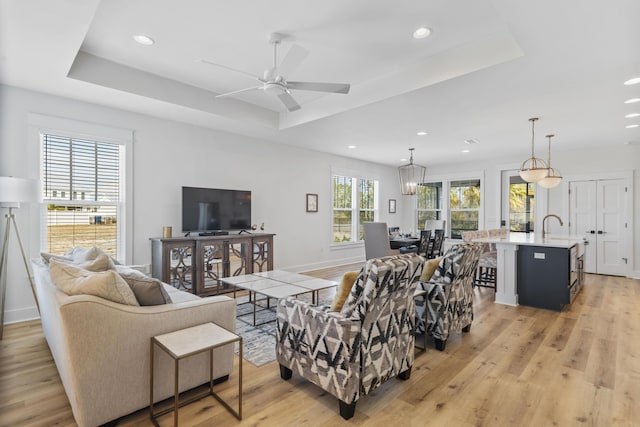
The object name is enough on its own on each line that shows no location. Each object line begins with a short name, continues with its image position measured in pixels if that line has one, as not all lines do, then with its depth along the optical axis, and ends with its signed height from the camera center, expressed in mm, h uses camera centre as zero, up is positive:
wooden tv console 4320 -670
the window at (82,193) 3820 +232
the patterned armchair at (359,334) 1923 -768
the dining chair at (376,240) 5680 -464
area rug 2809 -1213
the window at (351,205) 7656 +193
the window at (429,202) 9031 +332
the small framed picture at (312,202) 6842 +229
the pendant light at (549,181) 5109 +527
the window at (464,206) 8281 +207
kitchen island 4102 -755
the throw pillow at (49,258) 2723 -399
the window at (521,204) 7402 +231
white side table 1723 -730
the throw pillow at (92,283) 1812 -406
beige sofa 1701 -771
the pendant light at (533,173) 4555 +577
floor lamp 2871 +117
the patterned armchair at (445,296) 2904 -739
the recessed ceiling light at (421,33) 2834 +1599
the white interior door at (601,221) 6430 -131
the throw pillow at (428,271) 3035 -532
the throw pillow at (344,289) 2146 -500
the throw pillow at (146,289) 2041 -485
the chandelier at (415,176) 7021 +1063
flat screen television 4789 +48
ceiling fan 2662 +1130
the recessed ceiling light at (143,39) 2975 +1603
